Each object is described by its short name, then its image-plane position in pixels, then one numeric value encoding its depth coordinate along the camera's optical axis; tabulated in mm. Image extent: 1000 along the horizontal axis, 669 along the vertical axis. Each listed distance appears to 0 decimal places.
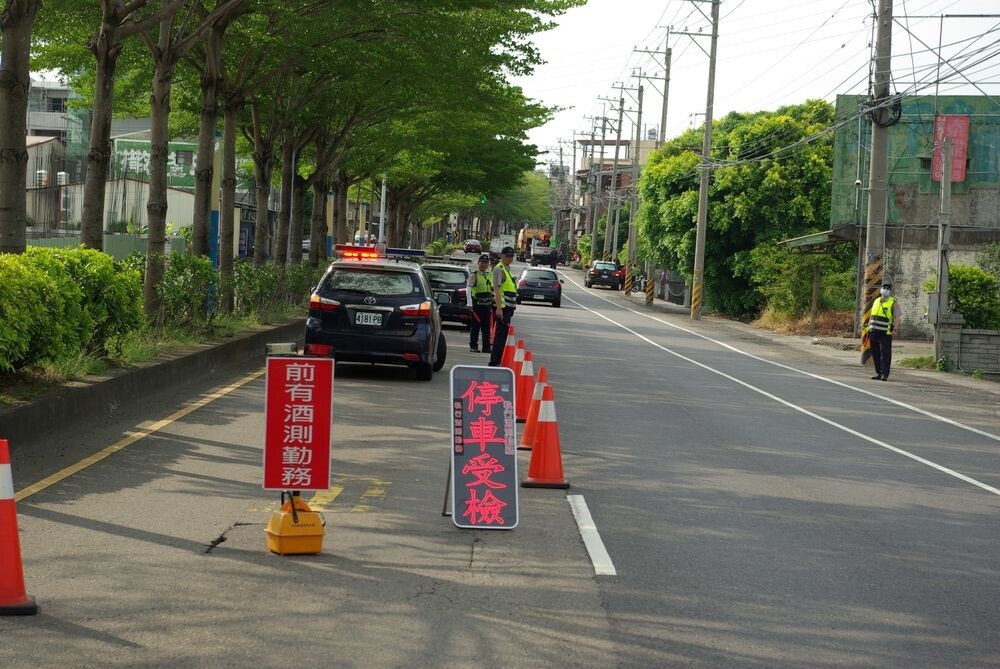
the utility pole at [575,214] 171375
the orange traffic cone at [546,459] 9820
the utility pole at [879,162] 28312
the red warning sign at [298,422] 7355
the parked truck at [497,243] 120812
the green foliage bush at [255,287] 23156
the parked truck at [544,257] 102688
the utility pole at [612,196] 84762
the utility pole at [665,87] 58969
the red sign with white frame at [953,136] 38250
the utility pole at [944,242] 26150
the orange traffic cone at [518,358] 14752
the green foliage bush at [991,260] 29955
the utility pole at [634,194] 69375
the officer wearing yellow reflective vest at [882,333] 23766
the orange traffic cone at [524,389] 13273
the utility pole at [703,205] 44781
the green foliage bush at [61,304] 10336
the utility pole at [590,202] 112200
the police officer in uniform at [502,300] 19281
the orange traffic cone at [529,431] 11662
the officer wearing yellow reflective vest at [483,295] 20766
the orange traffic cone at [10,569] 5730
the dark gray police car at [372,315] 16812
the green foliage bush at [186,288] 17750
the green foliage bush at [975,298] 28078
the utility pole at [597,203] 98438
